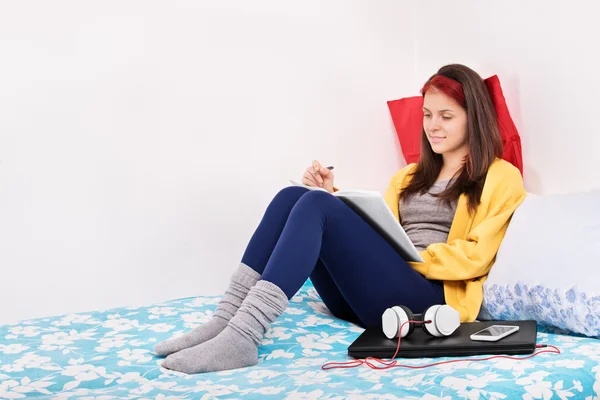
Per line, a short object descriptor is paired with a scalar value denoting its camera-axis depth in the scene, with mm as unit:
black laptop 1443
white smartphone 1469
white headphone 1523
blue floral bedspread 1261
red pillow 2303
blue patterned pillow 1569
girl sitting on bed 1551
